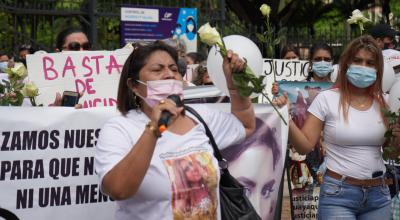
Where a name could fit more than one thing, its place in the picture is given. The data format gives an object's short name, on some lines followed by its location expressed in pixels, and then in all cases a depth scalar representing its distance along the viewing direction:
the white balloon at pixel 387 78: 8.01
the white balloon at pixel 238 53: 6.12
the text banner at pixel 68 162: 6.62
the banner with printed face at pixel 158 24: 18.77
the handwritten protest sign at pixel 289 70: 12.80
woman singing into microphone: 4.67
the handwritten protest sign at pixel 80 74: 8.31
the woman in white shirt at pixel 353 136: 6.93
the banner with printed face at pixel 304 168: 9.58
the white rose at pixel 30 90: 7.12
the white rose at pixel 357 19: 7.67
